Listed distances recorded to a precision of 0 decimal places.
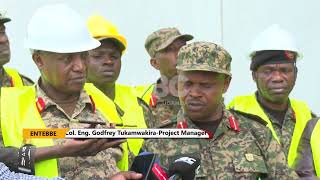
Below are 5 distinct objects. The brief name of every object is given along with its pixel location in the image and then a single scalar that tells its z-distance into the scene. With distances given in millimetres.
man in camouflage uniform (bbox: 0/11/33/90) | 7341
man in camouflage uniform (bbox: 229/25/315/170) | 7950
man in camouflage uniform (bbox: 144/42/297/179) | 5705
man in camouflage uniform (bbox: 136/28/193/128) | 8045
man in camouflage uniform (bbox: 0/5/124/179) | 5436
